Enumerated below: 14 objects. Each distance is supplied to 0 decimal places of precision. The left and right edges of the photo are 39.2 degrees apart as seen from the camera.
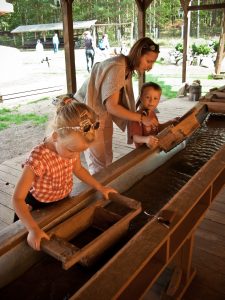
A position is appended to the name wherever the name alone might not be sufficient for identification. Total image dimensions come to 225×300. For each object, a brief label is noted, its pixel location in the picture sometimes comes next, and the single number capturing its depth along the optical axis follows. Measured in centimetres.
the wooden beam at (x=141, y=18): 653
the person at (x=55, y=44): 2055
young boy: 228
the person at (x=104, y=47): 1831
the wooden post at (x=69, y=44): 421
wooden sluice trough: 106
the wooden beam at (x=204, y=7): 805
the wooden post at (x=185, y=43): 834
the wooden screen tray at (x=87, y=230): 116
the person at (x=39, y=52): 1935
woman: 203
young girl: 131
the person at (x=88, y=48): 1333
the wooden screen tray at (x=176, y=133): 229
